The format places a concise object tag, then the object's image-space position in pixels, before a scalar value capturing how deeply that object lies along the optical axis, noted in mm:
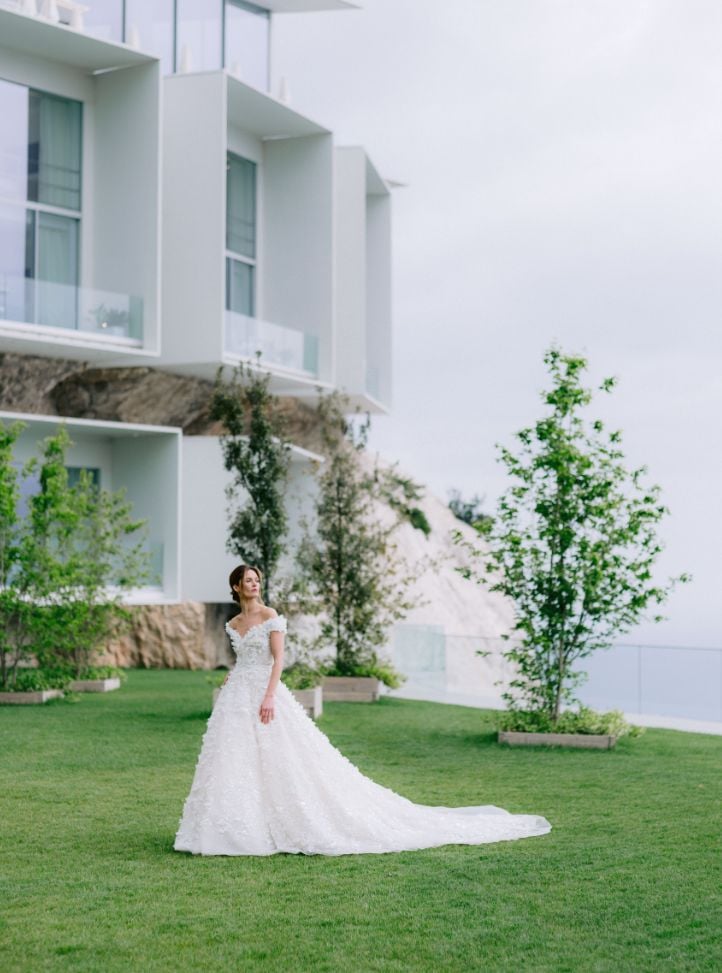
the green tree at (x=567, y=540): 15961
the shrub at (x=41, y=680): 20312
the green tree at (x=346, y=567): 21984
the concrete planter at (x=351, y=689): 21688
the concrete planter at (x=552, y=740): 15621
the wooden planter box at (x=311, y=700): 18312
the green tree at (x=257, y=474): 18781
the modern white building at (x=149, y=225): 27422
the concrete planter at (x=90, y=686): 22703
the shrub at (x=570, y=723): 15914
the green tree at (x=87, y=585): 19844
